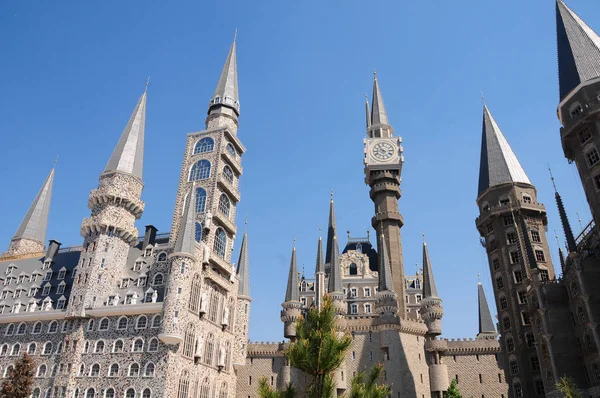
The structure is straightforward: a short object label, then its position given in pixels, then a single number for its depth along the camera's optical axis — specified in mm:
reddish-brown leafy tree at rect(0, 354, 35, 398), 43062
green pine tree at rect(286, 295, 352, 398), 18922
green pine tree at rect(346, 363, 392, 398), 19062
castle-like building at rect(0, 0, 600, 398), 45281
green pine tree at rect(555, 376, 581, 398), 24831
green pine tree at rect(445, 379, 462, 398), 59000
